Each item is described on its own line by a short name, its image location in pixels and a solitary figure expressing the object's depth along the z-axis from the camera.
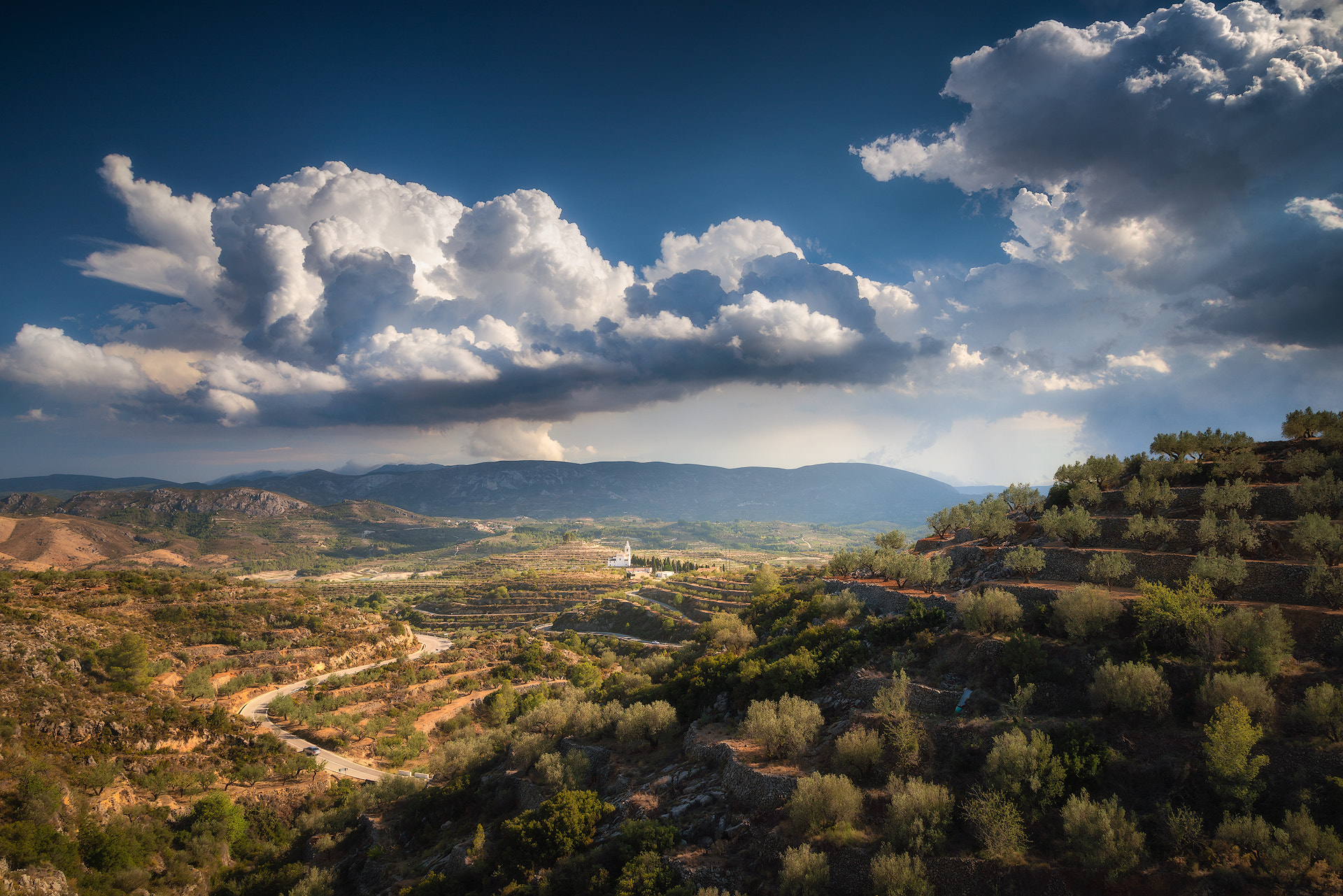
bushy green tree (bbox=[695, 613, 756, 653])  40.00
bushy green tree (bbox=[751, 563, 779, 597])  65.88
